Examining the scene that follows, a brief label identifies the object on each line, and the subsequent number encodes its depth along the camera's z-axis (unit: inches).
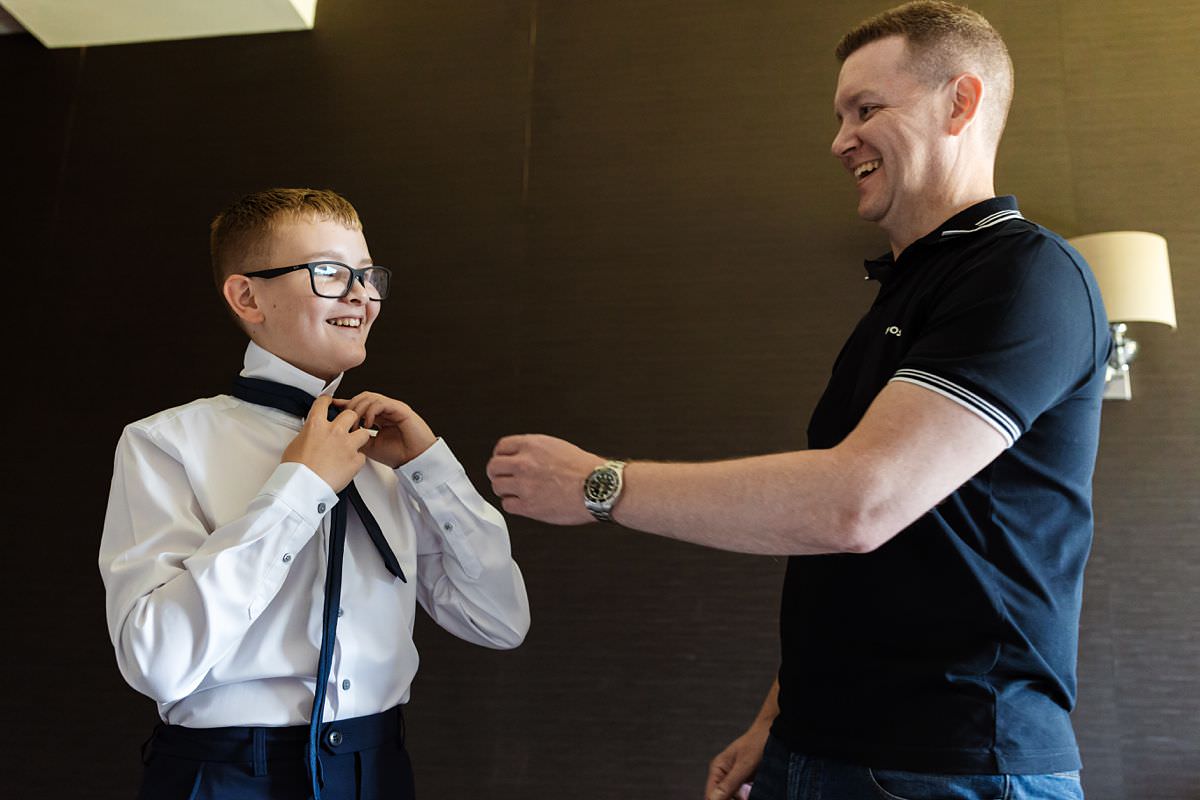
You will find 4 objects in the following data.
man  47.2
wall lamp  105.6
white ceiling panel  129.1
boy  55.1
